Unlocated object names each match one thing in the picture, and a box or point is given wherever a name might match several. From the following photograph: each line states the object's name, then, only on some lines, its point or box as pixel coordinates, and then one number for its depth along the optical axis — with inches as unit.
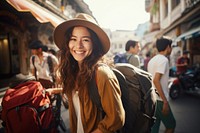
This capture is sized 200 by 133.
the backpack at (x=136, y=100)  58.6
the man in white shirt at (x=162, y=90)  94.7
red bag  73.3
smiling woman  51.2
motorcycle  257.9
